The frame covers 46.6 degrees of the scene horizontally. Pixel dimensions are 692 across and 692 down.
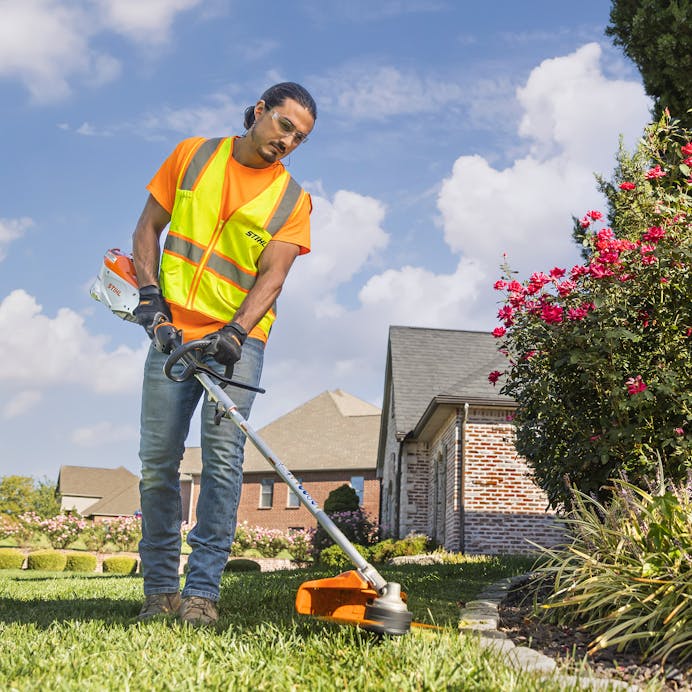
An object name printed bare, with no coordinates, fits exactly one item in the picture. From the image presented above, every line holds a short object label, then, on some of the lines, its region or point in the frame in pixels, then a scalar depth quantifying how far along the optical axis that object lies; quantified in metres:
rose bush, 5.25
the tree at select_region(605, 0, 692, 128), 9.48
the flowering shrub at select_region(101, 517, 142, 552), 27.78
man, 3.82
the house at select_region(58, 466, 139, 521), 54.28
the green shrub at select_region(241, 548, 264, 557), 28.84
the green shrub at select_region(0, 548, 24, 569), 21.67
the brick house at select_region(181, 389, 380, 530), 35.88
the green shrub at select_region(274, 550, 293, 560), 27.88
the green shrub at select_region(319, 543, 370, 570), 14.86
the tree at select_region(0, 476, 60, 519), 46.19
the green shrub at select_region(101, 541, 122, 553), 28.27
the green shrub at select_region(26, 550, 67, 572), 21.42
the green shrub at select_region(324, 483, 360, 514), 22.67
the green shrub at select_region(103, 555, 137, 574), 19.36
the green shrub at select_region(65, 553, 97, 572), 21.12
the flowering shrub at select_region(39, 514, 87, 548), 27.62
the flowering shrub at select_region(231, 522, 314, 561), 27.32
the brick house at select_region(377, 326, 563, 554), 14.91
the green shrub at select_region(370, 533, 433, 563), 15.92
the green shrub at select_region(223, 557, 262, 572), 16.86
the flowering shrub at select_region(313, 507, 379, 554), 21.12
